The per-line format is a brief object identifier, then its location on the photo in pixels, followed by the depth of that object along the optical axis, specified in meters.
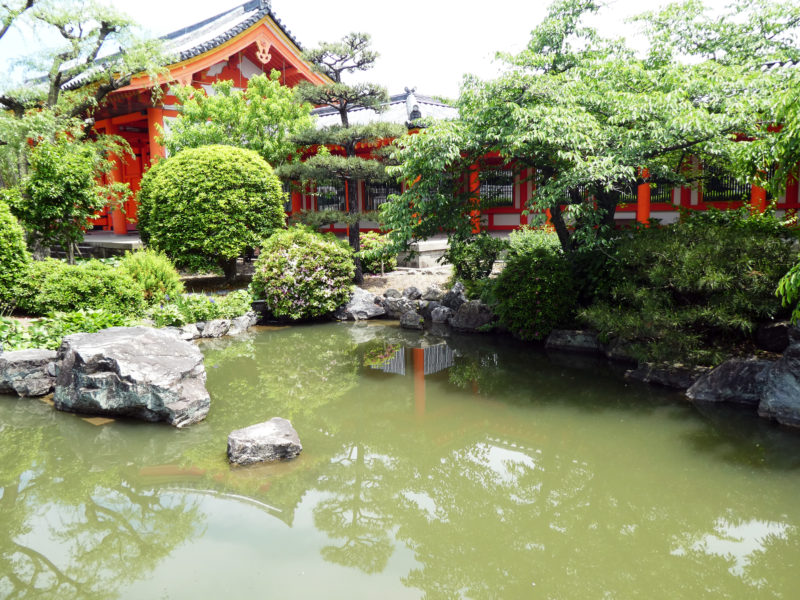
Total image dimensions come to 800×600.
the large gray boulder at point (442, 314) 9.85
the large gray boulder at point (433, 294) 10.60
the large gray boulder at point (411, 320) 9.50
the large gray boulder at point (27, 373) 6.21
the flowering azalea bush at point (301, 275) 9.57
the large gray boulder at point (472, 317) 9.17
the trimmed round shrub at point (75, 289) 8.19
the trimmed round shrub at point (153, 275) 9.07
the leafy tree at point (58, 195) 9.52
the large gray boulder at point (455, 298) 9.95
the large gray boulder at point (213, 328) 8.90
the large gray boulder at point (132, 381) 5.44
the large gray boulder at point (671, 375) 6.18
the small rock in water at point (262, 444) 4.67
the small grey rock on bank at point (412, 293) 10.73
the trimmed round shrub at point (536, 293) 7.89
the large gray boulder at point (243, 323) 9.29
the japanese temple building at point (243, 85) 13.29
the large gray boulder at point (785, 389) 5.14
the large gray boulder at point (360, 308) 10.21
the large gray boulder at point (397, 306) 10.14
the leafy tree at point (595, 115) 6.34
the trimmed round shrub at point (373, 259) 12.20
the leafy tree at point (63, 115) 9.65
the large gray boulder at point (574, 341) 7.80
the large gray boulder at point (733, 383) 5.63
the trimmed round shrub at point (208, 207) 10.60
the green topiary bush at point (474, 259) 10.52
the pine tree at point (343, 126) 10.96
